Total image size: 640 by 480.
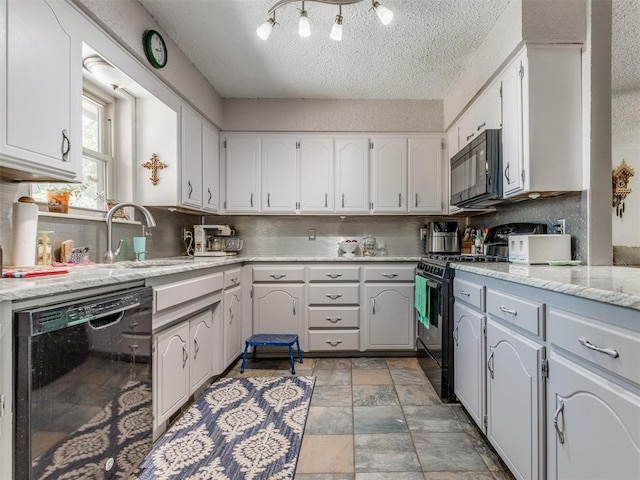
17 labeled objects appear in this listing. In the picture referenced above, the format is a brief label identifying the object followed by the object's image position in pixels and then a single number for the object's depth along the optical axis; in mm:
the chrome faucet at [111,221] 2088
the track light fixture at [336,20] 1936
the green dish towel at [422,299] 2635
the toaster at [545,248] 1959
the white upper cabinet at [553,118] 1985
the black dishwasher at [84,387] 977
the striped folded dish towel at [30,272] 1278
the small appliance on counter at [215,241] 3349
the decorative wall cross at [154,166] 2639
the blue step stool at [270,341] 2861
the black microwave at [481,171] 2320
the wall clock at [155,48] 2166
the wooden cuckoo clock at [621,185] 4694
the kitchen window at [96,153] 2232
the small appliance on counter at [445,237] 3430
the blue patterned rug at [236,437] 1589
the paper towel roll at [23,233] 1516
